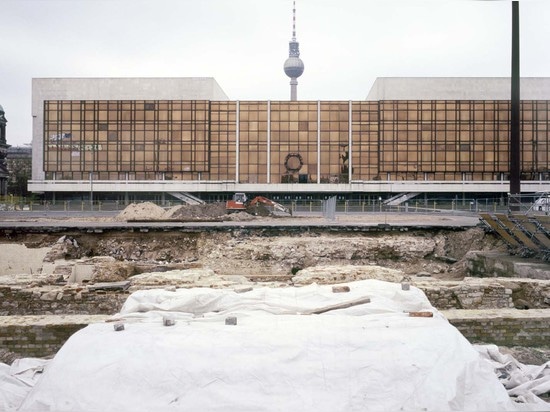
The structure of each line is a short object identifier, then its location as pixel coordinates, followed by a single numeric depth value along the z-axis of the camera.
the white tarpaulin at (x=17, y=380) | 4.29
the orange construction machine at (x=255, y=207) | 31.72
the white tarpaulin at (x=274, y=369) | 3.71
